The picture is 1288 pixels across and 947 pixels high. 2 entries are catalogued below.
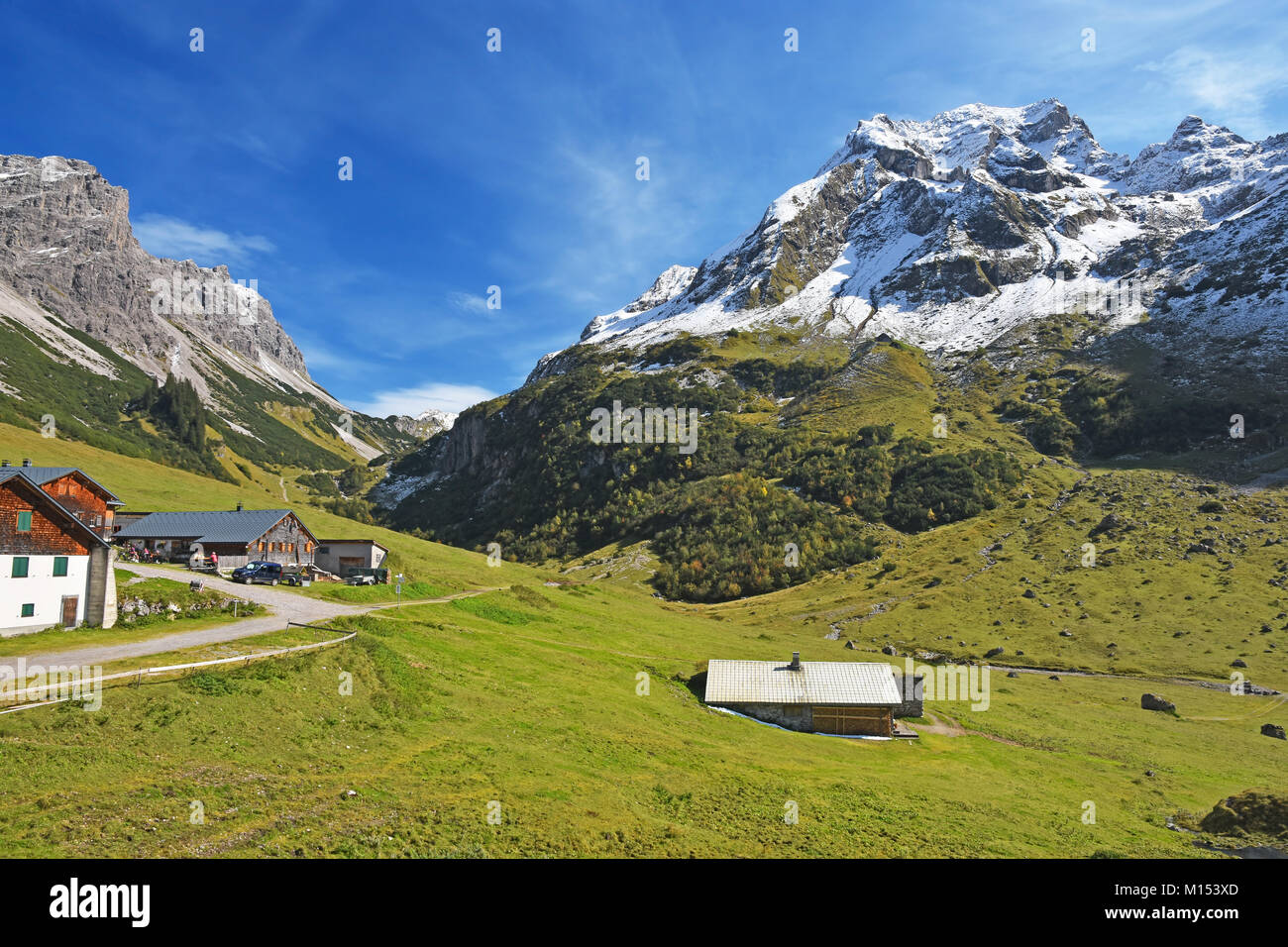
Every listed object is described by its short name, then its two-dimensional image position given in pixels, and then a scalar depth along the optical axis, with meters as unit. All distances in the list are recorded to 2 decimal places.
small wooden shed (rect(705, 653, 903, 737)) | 52.66
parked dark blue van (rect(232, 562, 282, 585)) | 63.19
